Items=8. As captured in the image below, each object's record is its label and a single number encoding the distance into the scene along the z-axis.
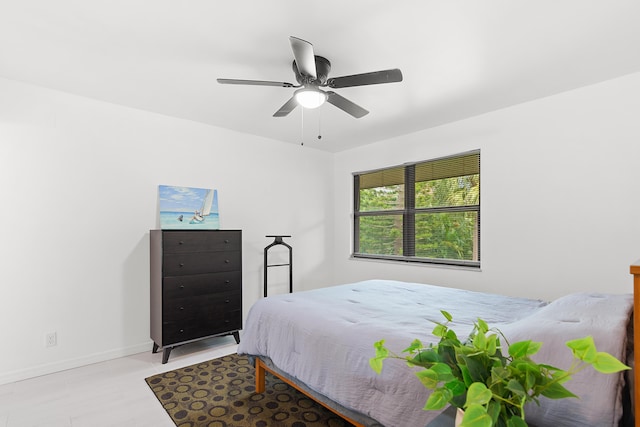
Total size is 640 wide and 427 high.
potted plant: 0.61
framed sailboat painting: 3.50
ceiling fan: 1.93
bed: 1.05
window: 3.73
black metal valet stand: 4.07
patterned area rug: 2.11
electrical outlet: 2.86
